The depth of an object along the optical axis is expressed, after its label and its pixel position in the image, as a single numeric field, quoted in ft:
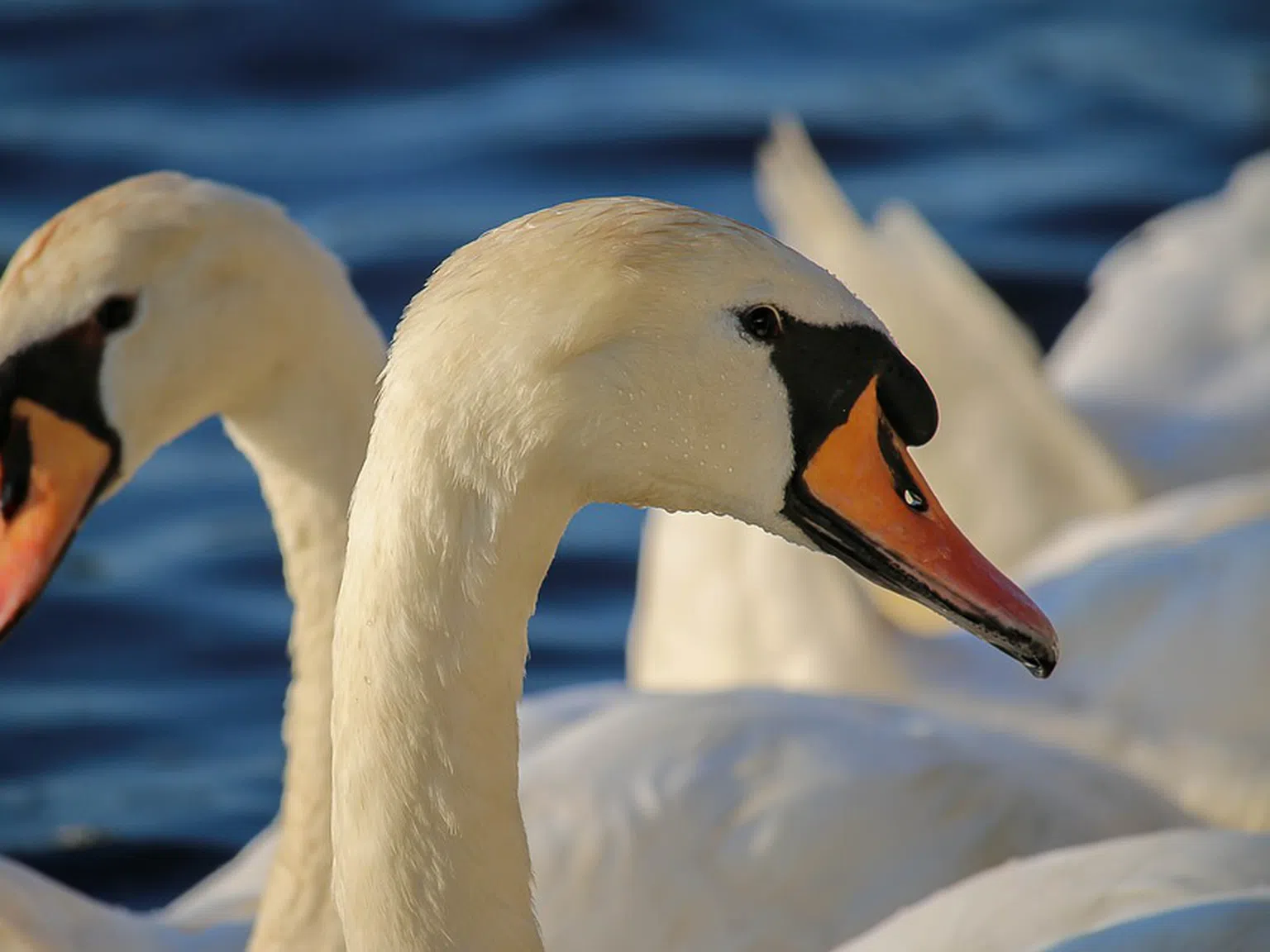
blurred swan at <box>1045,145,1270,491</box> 37.37
